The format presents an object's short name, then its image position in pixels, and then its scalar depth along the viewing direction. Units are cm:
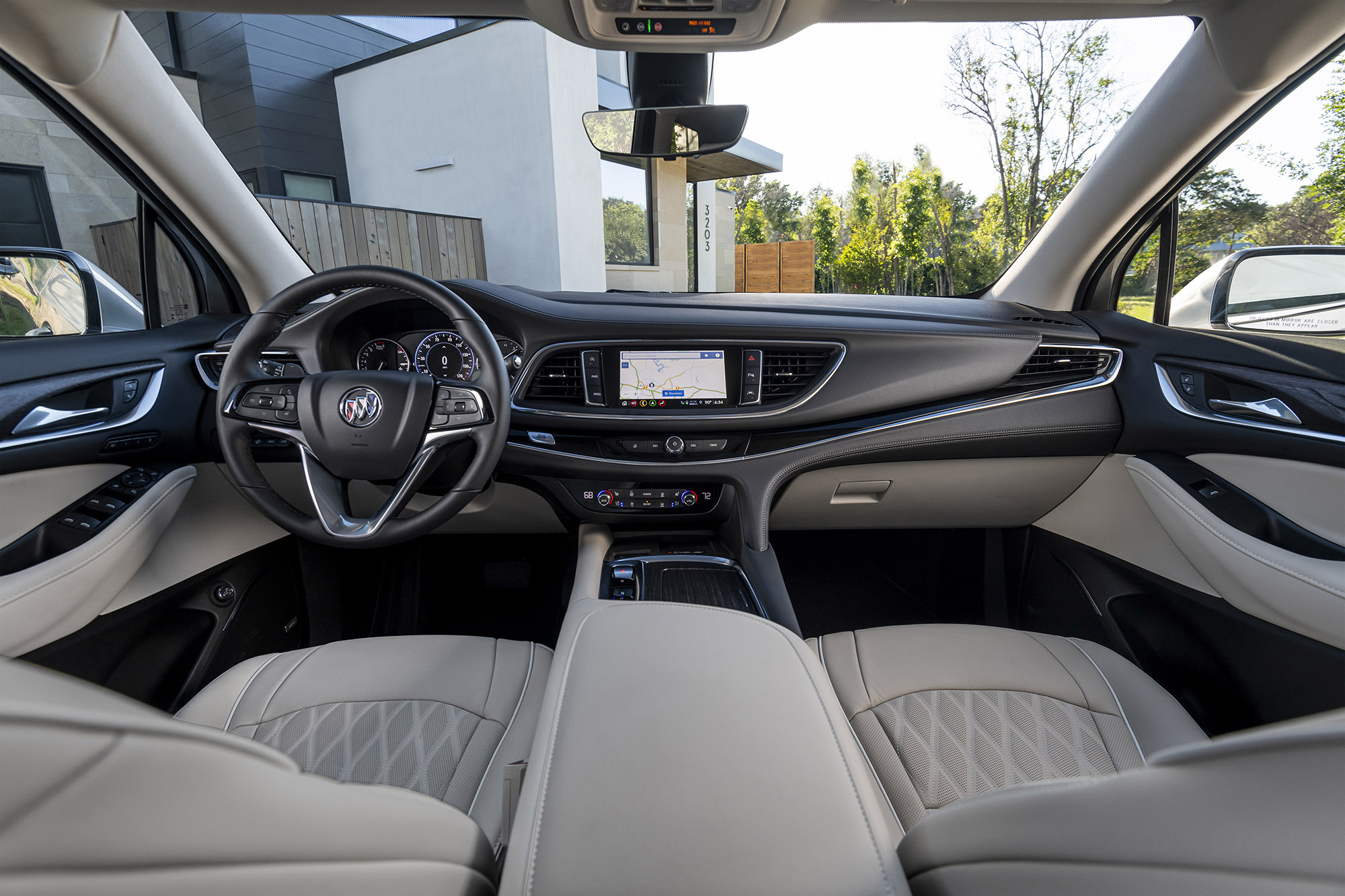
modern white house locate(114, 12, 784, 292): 667
